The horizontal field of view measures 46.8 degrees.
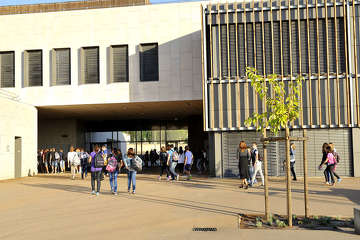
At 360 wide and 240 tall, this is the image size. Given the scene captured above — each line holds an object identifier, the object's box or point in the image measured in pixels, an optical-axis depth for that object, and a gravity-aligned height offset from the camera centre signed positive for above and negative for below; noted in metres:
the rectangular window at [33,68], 25.78 +4.70
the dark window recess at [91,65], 25.23 +4.73
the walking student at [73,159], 22.00 -0.85
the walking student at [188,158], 21.46 -0.88
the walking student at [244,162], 15.66 -0.83
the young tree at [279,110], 9.19 +0.65
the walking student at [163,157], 20.56 -0.77
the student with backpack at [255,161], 16.11 -0.82
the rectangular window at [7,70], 26.02 +4.65
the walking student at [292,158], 18.25 -0.83
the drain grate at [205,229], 8.17 -1.75
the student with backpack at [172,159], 19.42 -0.85
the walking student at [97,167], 14.54 -0.85
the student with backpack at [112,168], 14.54 -0.91
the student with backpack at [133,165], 14.48 -0.80
